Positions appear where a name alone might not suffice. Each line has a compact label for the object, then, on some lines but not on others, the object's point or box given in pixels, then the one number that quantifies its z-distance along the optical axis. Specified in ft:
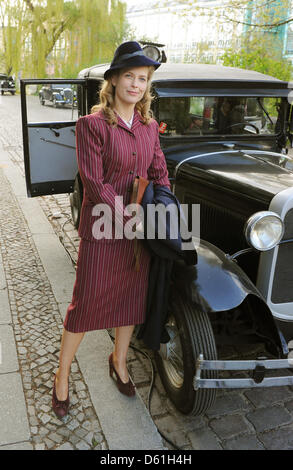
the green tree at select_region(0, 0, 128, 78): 69.80
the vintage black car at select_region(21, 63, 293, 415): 7.83
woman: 7.12
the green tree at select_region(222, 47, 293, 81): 36.91
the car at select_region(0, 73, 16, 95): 121.15
